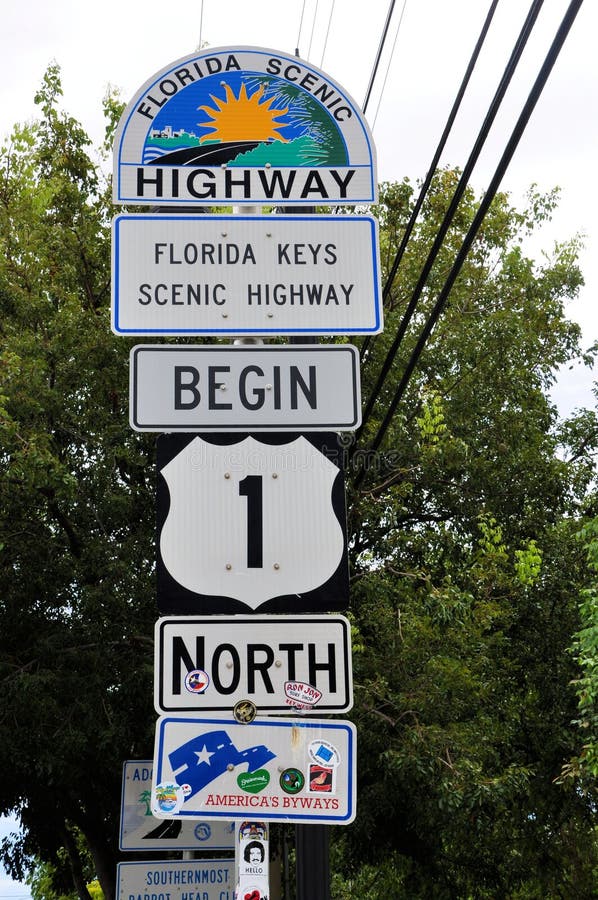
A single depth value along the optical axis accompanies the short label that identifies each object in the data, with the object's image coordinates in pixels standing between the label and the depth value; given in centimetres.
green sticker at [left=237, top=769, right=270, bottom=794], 574
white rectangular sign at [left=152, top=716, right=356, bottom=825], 572
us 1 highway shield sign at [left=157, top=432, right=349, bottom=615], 616
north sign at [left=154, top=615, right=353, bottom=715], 593
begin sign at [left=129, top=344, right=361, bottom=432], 652
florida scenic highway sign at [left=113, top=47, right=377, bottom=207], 735
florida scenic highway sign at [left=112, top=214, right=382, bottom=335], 680
